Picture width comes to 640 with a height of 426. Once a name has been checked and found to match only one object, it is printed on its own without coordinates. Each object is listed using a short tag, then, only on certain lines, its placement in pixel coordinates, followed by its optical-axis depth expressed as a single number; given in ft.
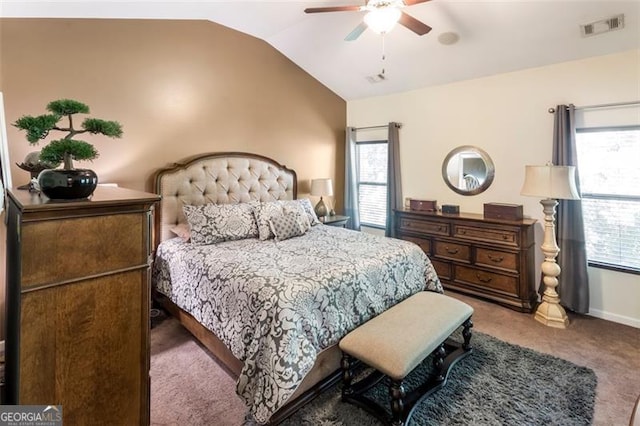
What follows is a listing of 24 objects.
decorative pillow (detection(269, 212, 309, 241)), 10.41
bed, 5.94
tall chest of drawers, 3.62
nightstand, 14.42
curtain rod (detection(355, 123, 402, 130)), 15.41
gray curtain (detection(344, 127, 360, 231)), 16.40
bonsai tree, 4.14
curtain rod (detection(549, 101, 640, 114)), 9.51
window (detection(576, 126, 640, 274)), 9.82
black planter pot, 3.97
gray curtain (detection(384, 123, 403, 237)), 14.94
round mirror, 12.66
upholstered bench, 5.68
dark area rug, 6.13
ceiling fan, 7.35
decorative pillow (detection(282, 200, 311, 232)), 11.23
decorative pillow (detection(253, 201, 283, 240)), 10.50
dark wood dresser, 10.86
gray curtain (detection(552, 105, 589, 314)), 10.28
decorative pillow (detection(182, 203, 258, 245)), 9.79
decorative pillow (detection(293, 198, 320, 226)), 12.45
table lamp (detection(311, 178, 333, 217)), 14.58
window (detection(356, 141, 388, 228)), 16.19
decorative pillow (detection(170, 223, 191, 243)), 10.07
